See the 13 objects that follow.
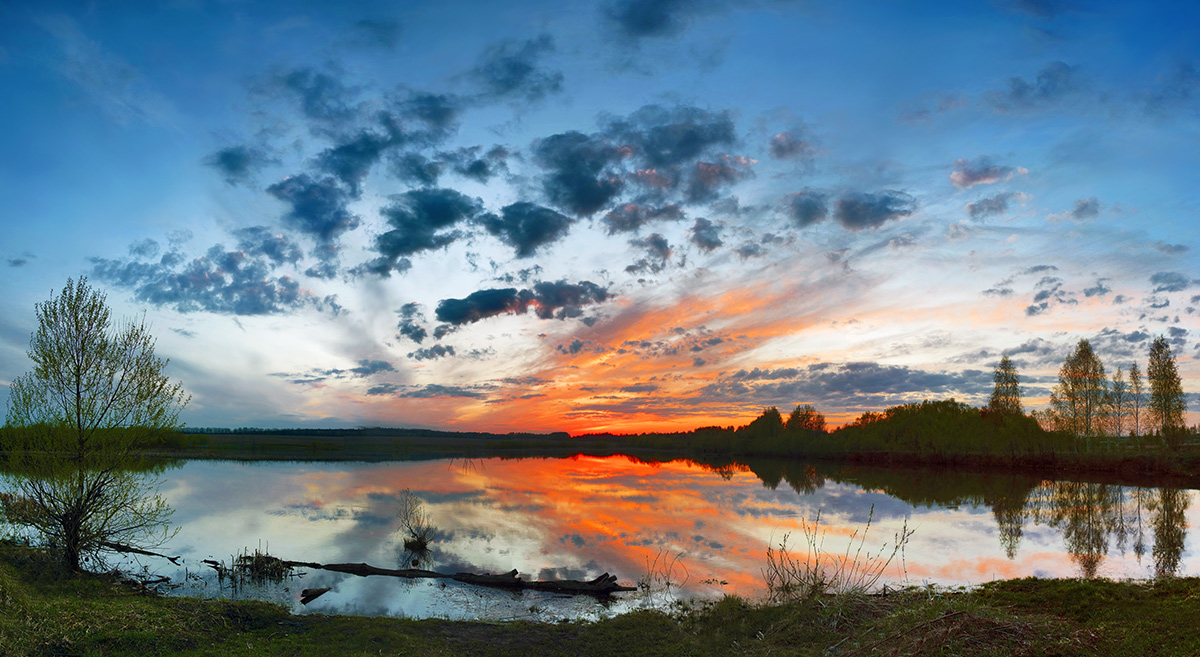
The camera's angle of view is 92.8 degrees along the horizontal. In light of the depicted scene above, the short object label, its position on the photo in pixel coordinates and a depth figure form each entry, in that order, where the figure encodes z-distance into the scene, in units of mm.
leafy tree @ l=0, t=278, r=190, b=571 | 15148
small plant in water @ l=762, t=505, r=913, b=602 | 12884
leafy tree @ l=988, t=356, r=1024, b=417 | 78000
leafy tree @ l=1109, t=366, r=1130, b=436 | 61812
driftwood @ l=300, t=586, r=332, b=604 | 13935
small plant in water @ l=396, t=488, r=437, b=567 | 19203
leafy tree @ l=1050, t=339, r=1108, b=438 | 63094
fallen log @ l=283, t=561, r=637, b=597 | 14391
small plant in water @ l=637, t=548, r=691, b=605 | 14534
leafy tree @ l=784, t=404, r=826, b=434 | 114062
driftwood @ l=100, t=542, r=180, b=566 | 16509
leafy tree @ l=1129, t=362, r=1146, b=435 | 60938
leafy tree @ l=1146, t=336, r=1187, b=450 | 57062
